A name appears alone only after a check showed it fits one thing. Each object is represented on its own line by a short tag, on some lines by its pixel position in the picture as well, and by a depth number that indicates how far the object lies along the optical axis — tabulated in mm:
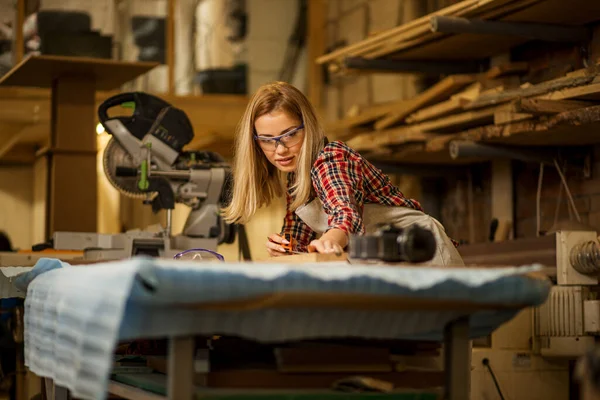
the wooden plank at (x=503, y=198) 4879
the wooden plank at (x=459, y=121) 4184
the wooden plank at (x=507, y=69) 4535
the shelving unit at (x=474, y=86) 3676
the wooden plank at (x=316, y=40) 7406
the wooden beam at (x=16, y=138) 7450
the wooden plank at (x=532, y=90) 3562
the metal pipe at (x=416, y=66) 4941
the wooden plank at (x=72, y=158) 4730
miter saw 3996
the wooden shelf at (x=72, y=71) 4594
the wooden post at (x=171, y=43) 7156
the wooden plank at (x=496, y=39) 3912
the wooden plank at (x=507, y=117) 3826
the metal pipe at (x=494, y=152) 4309
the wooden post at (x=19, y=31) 6785
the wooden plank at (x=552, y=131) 3527
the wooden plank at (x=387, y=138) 4627
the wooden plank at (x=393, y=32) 4040
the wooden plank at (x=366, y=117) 5254
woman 2654
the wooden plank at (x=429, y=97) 4598
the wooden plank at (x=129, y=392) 1980
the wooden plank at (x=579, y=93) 3463
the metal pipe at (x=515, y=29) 4062
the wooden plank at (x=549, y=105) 3588
